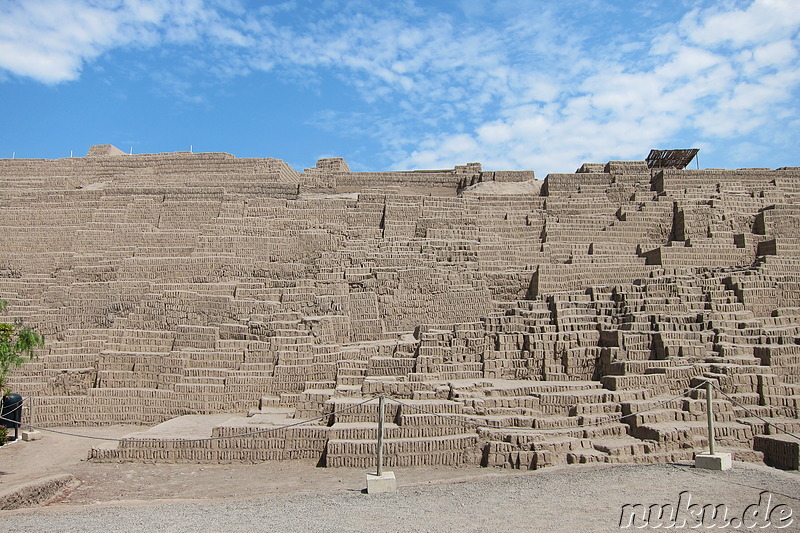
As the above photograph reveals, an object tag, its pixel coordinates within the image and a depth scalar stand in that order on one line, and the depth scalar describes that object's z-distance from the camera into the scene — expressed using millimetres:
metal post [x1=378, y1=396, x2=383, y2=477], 8266
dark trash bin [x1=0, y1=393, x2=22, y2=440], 11984
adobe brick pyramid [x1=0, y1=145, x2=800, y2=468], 10852
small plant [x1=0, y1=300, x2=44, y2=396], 9422
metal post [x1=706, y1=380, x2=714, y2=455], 8717
